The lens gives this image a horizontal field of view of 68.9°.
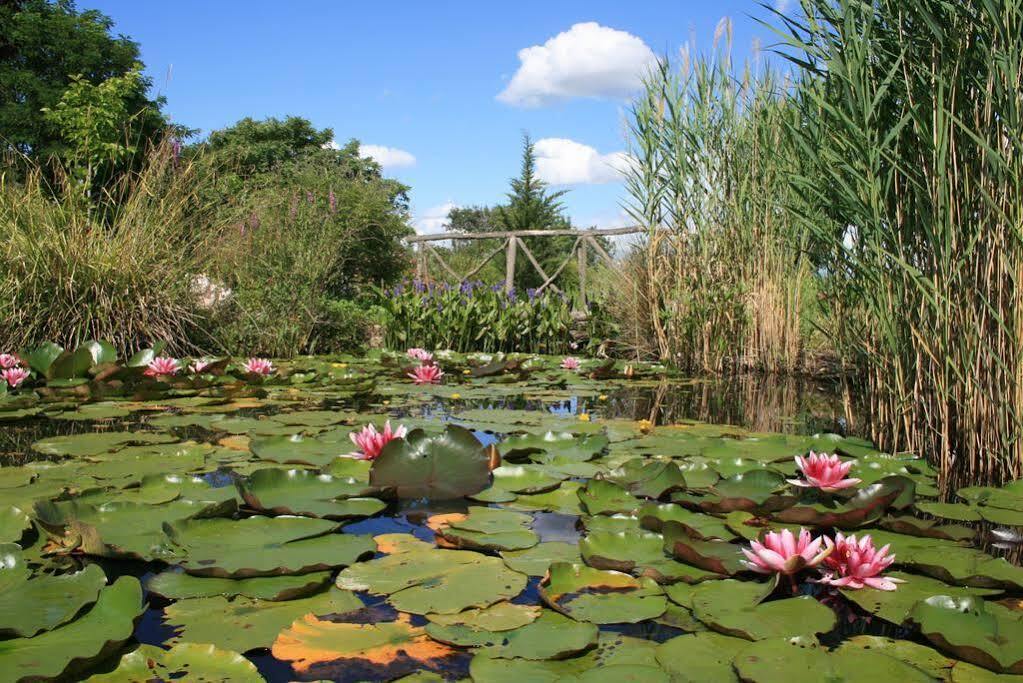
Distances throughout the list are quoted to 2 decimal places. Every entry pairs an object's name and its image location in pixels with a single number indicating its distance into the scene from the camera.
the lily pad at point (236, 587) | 1.44
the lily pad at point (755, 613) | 1.30
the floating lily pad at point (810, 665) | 1.14
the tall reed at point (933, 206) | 2.33
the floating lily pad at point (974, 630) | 1.18
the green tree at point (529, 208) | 19.08
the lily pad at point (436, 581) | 1.43
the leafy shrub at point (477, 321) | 7.52
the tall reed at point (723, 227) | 5.78
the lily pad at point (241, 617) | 1.27
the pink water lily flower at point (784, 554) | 1.46
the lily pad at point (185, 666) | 1.13
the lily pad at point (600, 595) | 1.38
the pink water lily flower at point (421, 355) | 5.26
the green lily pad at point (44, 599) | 1.22
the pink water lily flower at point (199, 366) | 4.27
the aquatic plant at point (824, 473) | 2.02
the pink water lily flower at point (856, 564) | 1.49
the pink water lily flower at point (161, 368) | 4.08
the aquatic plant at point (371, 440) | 2.40
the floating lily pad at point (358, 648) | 1.19
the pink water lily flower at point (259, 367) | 4.34
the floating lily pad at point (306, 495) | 1.93
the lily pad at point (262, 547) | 1.54
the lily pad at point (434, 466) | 2.19
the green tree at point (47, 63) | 17.80
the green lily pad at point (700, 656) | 1.16
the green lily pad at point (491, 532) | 1.77
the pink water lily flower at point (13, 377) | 3.68
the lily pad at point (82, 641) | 1.09
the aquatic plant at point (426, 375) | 4.79
